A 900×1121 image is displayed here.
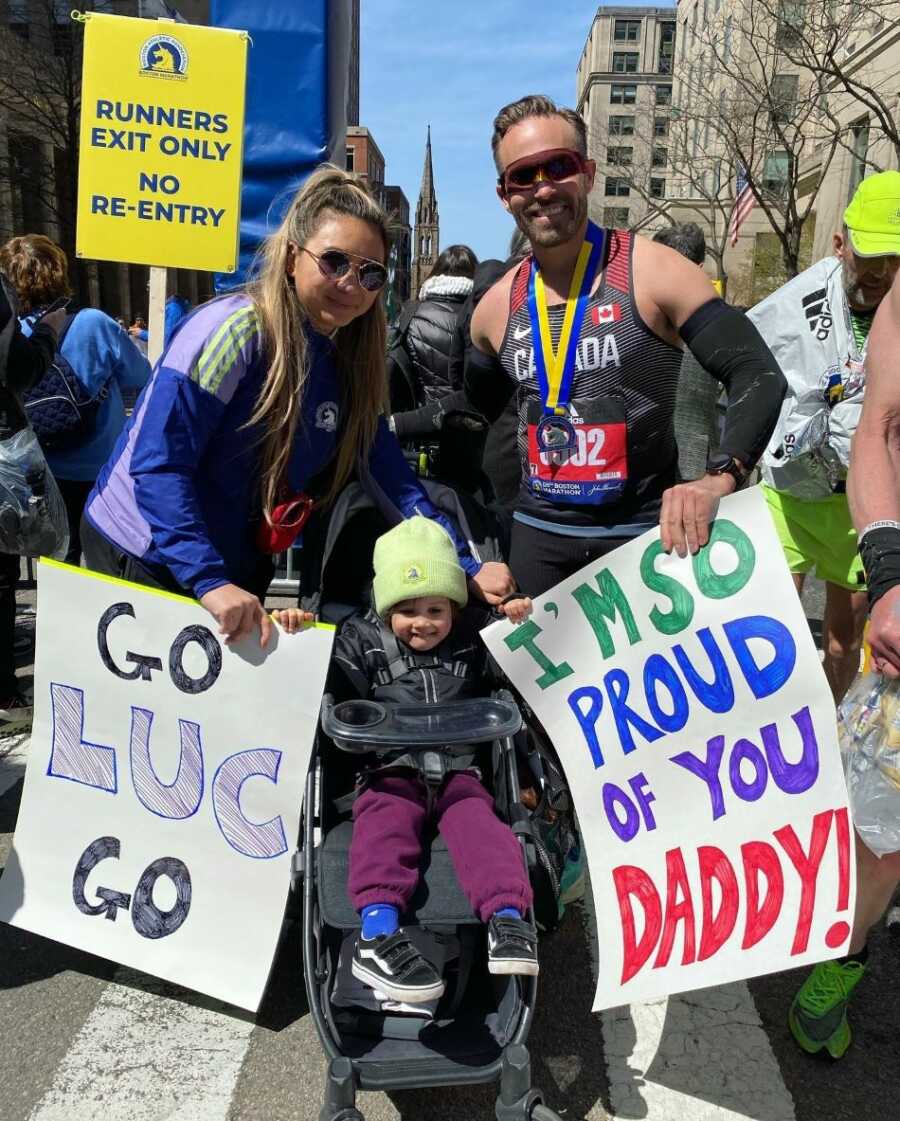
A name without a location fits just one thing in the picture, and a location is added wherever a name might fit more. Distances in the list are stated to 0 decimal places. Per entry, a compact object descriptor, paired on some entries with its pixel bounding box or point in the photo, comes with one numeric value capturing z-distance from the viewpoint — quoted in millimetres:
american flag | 16759
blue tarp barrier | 5020
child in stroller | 2049
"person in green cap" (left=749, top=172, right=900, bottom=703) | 2770
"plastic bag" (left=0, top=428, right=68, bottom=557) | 3670
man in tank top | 2354
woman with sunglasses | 2254
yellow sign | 4109
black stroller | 1949
